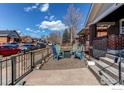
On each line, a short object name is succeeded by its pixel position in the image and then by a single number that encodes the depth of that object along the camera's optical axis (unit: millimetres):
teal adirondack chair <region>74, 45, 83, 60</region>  5270
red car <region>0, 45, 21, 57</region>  7583
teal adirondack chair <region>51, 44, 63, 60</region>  5414
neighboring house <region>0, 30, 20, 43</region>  14889
